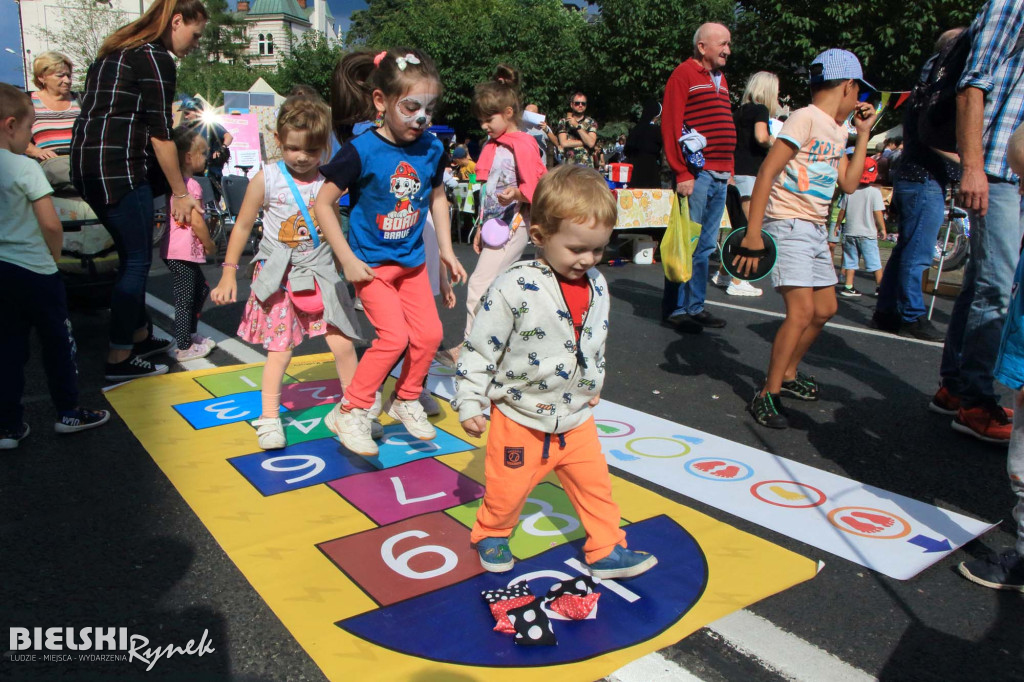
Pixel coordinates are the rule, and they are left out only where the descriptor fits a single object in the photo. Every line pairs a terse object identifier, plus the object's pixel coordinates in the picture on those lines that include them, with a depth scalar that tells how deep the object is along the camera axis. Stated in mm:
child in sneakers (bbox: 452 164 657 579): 2422
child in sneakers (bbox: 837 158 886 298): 8906
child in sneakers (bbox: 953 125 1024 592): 2547
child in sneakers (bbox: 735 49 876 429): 4098
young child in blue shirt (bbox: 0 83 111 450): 3547
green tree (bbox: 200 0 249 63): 94250
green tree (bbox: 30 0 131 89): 42734
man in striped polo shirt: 6195
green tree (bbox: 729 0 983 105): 24766
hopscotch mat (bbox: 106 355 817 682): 2230
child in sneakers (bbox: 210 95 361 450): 3729
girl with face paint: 3379
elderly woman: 6086
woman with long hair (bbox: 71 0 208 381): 4535
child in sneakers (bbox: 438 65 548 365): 4828
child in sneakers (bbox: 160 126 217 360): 5480
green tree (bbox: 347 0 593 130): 40000
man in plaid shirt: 3861
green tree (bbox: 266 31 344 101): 50631
